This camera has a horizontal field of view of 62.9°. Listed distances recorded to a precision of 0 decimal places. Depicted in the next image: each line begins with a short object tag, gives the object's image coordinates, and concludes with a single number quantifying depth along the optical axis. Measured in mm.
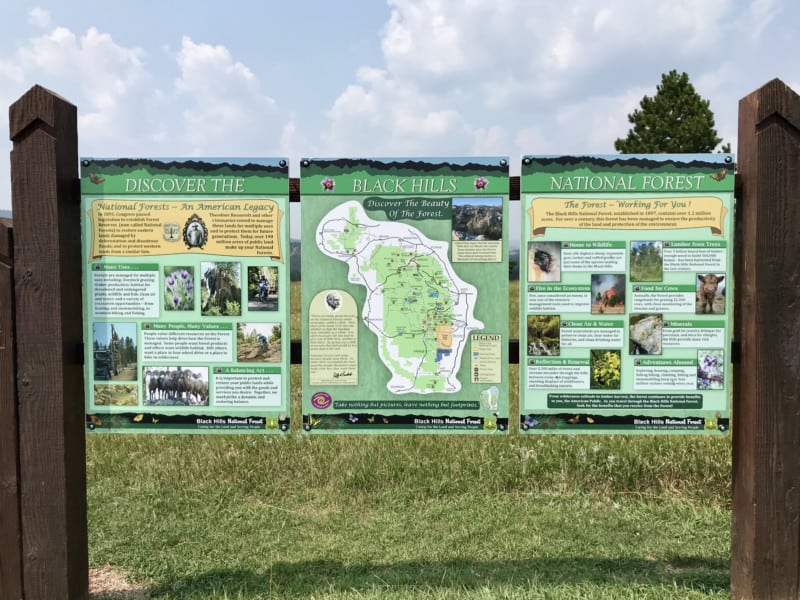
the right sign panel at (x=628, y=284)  3477
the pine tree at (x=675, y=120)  33562
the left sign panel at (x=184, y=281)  3479
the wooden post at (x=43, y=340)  3146
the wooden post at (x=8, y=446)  3160
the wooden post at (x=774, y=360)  3172
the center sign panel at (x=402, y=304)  3516
